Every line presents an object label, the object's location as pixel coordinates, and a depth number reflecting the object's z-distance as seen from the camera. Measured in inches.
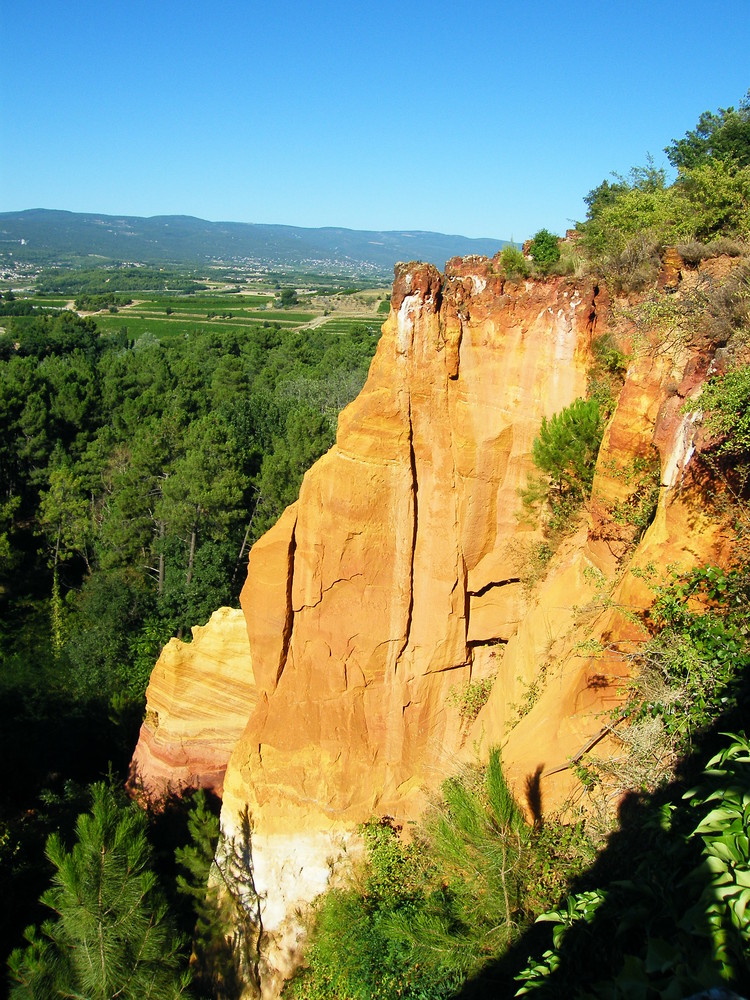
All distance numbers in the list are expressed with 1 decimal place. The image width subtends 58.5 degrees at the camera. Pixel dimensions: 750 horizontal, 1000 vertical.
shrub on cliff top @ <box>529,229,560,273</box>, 400.2
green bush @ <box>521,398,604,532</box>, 373.4
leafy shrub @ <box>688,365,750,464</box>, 265.9
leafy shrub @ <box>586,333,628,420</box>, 372.5
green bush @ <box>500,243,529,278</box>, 401.7
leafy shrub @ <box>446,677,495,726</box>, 438.9
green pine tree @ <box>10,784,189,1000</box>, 363.3
